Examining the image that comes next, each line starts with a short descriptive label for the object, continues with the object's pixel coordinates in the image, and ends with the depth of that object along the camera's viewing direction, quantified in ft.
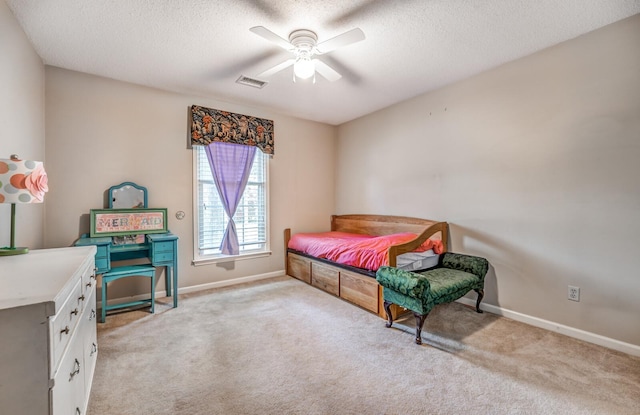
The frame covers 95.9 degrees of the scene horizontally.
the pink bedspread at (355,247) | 9.86
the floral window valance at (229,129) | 12.00
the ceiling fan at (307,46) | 6.70
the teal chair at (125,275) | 9.13
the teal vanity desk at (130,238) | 9.18
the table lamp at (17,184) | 5.55
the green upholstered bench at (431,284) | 7.70
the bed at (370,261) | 9.70
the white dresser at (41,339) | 3.10
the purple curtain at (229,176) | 12.57
